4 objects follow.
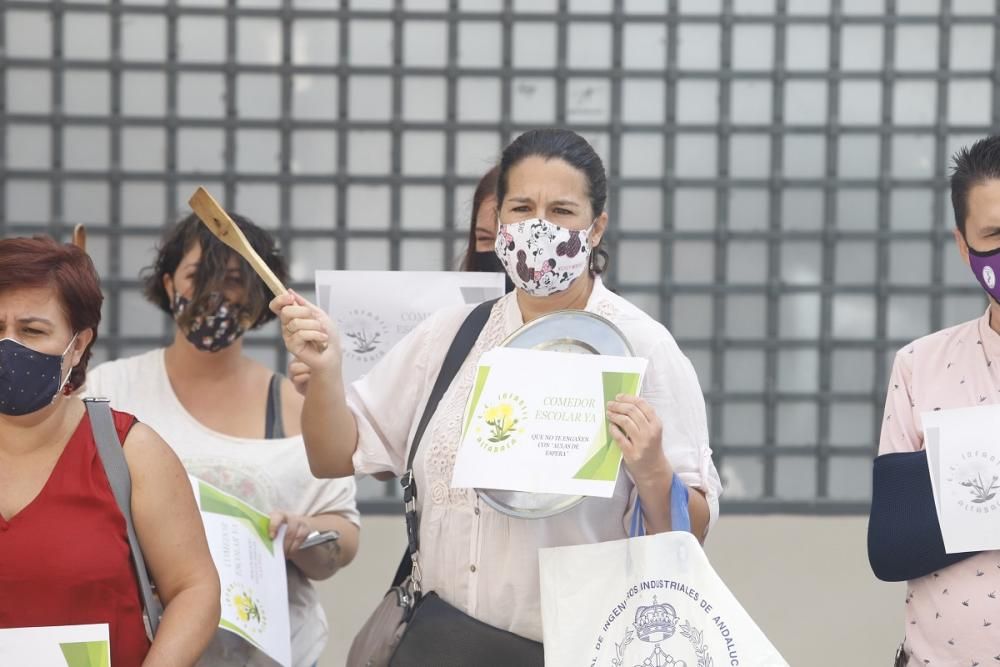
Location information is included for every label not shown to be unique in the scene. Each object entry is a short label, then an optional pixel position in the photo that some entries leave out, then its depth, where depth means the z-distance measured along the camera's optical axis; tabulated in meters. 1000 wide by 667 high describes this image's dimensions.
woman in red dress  5.03
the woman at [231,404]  6.99
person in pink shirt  5.20
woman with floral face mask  5.34
